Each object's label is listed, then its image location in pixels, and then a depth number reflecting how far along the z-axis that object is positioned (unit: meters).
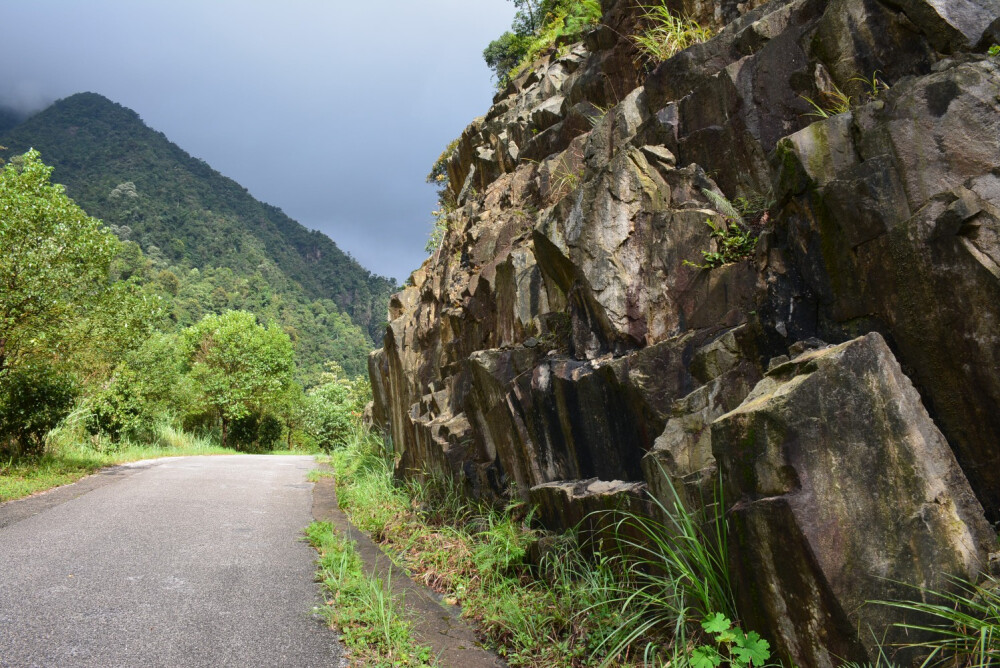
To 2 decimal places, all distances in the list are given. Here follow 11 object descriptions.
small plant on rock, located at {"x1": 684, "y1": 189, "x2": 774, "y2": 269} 4.25
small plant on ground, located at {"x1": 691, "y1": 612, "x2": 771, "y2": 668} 2.62
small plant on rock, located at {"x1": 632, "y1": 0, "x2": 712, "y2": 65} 6.40
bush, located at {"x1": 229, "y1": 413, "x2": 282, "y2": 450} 31.59
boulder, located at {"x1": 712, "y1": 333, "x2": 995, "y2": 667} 2.42
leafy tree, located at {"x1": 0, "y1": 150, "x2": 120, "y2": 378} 10.02
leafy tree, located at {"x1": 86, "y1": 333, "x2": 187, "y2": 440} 16.06
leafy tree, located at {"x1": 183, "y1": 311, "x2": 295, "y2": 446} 29.41
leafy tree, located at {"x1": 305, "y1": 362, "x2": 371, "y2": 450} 23.55
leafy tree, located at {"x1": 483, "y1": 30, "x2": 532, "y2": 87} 18.22
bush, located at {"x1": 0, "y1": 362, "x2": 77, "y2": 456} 9.97
